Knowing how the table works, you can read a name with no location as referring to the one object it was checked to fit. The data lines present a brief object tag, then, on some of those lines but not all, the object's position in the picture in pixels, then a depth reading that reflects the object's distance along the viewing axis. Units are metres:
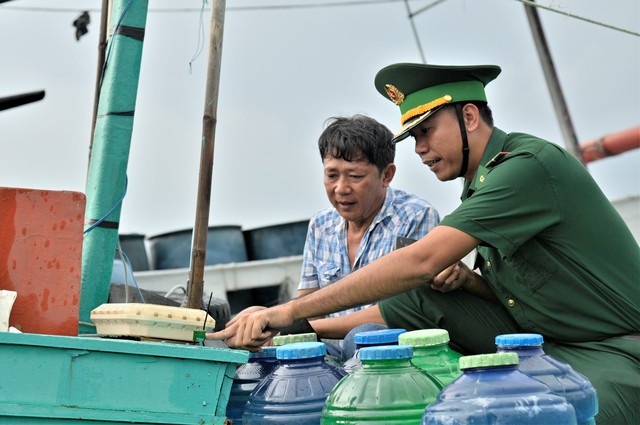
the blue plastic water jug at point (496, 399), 1.83
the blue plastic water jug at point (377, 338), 2.45
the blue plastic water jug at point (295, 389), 2.40
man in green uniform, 2.72
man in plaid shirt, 4.08
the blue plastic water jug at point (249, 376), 2.83
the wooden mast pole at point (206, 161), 3.84
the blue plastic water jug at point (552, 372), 2.30
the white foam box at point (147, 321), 2.38
